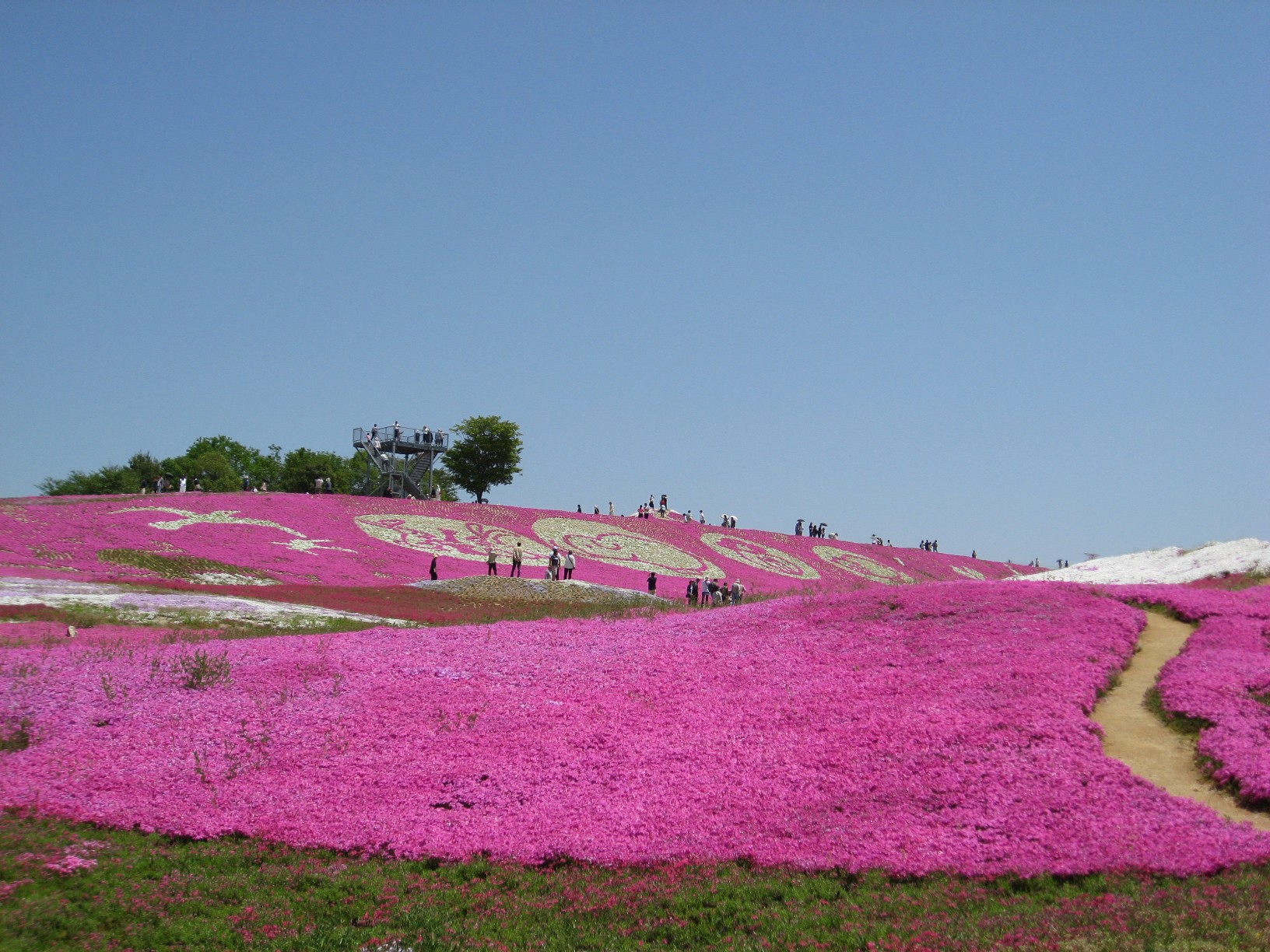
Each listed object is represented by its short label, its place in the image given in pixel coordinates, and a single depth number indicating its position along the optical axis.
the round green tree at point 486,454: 90.12
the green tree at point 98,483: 101.25
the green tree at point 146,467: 104.23
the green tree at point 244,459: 133.38
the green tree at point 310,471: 113.38
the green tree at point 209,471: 112.81
